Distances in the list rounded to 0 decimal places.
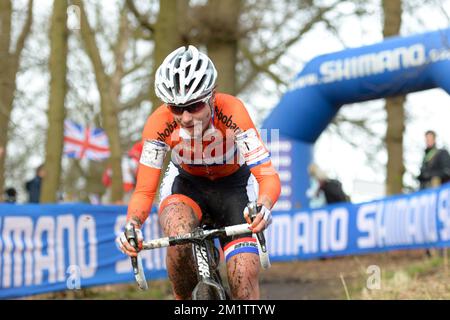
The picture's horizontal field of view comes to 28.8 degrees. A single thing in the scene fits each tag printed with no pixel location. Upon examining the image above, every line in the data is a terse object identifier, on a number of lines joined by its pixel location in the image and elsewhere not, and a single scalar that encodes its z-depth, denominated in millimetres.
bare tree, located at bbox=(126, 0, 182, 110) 12414
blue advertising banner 9867
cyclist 5363
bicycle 4991
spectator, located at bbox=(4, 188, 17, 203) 15484
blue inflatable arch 13195
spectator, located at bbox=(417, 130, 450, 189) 13648
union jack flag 21500
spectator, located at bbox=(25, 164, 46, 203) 15133
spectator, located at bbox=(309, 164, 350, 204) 16891
